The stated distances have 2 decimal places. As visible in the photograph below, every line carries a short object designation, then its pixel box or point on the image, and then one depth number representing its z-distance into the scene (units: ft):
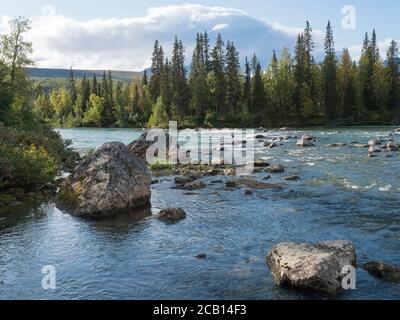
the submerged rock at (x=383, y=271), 41.65
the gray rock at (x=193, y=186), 88.26
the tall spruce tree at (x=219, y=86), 374.84
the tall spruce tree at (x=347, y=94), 358.99
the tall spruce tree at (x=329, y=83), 361.10
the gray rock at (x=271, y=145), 167.79
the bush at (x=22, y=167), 73.52
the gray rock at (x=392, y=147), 141.93
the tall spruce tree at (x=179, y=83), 384.06
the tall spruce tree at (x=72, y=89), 559.79
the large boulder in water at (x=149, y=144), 127.96
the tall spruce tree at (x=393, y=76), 367.04
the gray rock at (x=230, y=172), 105.11
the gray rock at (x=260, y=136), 210.53
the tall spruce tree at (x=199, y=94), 369.09
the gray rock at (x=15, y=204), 71.10
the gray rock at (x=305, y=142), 168.05
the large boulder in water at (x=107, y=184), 66.44
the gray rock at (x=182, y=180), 93.40
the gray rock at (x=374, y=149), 137.72
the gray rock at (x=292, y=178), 95.74
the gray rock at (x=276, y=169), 106.73
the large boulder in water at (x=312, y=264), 39.22
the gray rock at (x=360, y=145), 156.29
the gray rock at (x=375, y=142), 155.76
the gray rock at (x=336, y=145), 161.87
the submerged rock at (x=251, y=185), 87.24
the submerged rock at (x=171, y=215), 64.12
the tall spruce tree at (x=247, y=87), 380.99
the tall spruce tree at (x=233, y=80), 383.04
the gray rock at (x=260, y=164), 115.34
